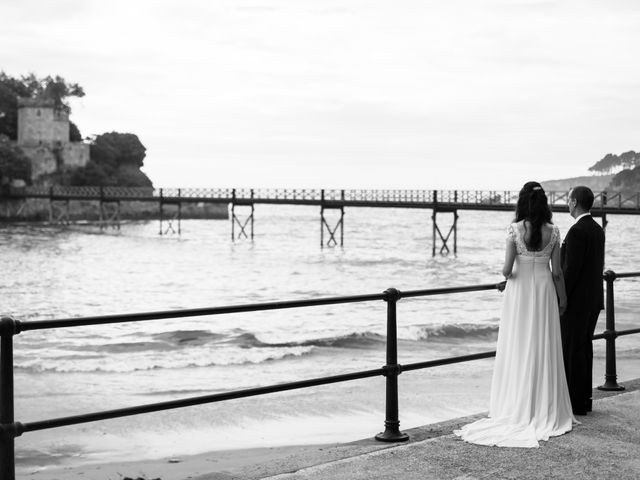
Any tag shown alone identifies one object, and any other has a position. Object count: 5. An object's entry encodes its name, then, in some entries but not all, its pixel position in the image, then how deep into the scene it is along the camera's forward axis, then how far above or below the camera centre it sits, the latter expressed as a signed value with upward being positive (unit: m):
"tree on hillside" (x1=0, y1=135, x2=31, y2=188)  114.38 +5.50
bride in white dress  5.47 -0.85
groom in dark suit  5.87 -0.58
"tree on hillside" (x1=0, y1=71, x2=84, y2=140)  127.19 +17.84
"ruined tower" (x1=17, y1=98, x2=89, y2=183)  121.62 +9.68
